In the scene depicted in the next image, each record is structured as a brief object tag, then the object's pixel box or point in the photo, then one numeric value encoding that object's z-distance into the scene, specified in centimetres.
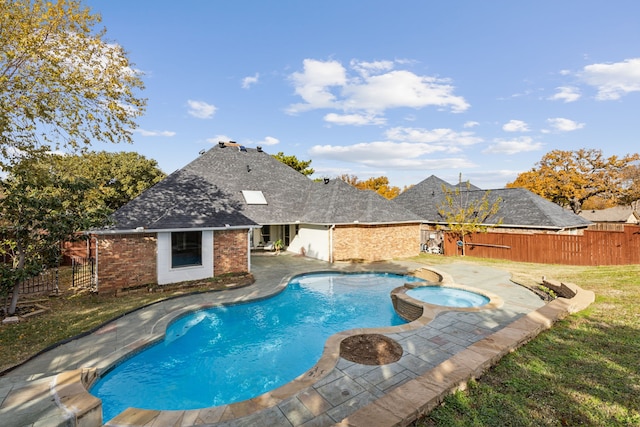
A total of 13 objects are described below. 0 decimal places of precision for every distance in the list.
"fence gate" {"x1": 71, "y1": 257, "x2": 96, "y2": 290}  1227
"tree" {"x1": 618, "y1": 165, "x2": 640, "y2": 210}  3631
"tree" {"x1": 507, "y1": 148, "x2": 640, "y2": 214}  3612
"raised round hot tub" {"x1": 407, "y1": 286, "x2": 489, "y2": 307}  1072
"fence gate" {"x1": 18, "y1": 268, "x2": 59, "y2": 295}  1103
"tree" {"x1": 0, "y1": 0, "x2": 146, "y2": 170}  855
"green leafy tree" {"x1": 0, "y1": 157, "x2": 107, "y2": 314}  853
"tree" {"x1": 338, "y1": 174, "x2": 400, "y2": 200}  5350
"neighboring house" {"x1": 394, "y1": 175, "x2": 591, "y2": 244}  1858
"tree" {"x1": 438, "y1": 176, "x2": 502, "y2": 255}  1964
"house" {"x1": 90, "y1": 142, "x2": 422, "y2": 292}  1219
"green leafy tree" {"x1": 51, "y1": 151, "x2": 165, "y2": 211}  2945
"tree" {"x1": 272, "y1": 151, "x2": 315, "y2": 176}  3703
